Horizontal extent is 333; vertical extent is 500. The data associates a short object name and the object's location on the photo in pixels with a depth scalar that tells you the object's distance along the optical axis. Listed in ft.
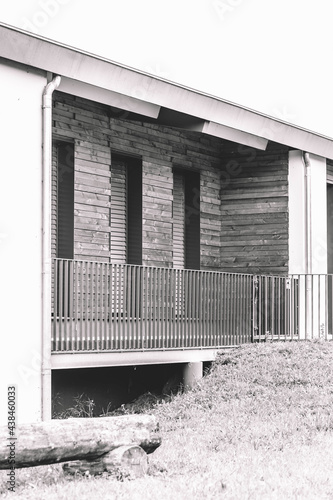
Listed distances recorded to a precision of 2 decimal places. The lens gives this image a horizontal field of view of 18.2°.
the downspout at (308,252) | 64.59
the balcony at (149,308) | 47.21
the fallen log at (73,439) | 31.89
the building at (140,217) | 45.42
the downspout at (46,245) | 45.50
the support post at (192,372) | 55.42
